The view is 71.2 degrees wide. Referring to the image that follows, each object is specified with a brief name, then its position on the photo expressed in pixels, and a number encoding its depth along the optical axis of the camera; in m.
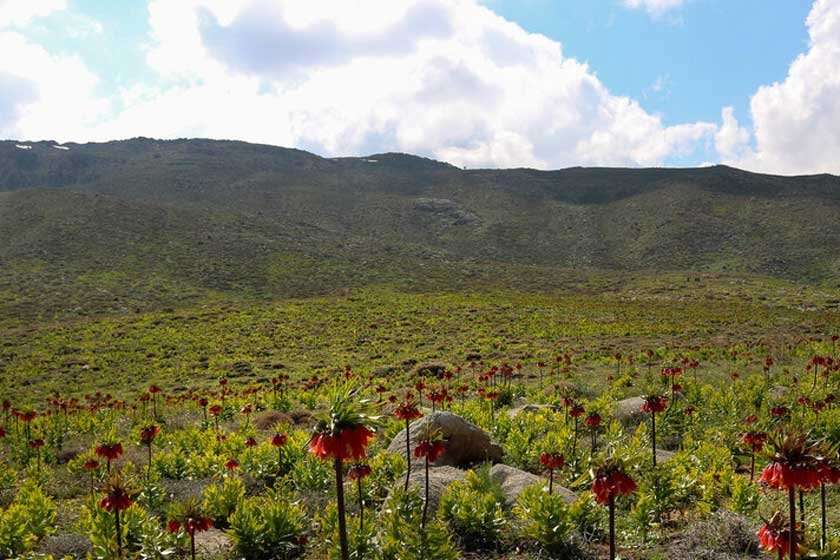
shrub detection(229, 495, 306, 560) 9.98
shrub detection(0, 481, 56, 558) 10.08
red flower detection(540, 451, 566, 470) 11.39
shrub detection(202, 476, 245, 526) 11.63
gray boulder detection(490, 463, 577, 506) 11.95
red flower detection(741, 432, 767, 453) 12.74
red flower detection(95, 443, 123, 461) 10.98
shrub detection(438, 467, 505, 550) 10.42
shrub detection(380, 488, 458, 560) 8.95
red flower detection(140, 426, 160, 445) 13.45
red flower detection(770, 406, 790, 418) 15.56
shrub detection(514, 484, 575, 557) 9.76
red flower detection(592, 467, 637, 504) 7.39
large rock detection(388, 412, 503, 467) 14.61
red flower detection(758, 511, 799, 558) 6.38
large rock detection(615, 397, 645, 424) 19.56
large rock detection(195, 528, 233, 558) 10.16
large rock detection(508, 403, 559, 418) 20.52
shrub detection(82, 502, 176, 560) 9.59
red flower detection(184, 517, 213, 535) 8.21
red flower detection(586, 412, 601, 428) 13.03
